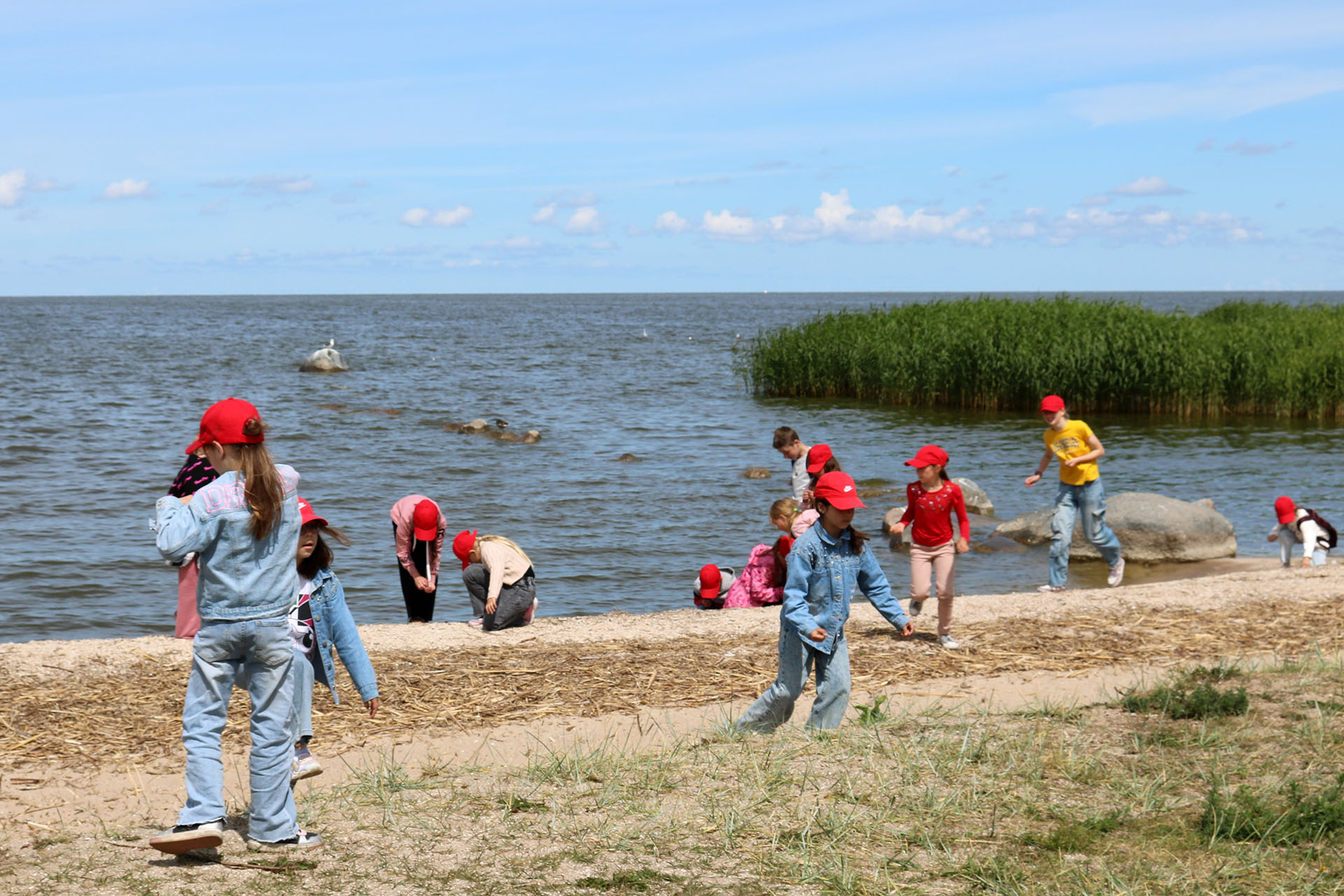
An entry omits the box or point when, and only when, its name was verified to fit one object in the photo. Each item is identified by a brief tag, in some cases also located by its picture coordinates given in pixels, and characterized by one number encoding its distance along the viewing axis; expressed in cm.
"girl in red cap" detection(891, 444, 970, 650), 853
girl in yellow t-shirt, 1099
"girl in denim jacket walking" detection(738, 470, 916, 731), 591
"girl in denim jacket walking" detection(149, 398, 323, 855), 446
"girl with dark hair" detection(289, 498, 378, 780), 552
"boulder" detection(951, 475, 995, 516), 1777
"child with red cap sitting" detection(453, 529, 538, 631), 924
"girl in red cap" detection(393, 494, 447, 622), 980
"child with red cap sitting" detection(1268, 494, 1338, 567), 1218
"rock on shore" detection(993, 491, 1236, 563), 1440
